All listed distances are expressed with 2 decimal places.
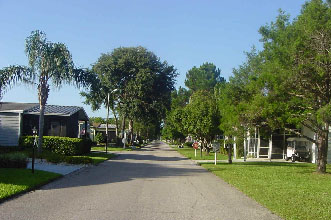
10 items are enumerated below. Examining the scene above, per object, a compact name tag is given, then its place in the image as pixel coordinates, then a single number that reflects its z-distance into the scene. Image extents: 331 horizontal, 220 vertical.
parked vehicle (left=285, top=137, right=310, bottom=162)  32.65
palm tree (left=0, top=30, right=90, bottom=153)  25.03
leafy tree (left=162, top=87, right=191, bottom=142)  50.38
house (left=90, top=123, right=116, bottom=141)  71.19
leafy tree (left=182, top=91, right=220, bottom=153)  34.09
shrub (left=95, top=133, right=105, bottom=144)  57.11
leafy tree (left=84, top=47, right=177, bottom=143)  51.50
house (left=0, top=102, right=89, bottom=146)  29.36
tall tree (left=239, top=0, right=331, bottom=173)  17.84
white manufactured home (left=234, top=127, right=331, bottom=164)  35.59
